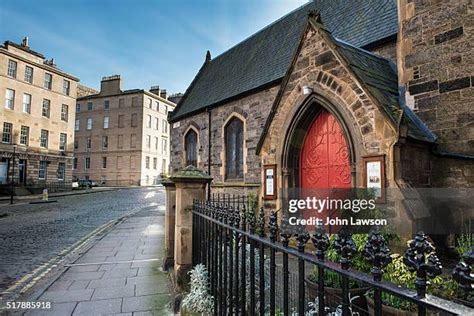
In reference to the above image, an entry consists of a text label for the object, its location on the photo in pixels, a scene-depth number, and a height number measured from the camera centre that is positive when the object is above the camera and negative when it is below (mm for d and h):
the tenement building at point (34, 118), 28312 +6191
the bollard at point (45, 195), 21828 -1211
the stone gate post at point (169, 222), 5570 -822
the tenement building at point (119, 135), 46125 +6951
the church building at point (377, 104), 5625 +1619
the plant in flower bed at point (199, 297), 3363 -1330
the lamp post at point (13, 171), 26759 +663
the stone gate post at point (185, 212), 4254 -455
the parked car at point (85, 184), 37094 -636
